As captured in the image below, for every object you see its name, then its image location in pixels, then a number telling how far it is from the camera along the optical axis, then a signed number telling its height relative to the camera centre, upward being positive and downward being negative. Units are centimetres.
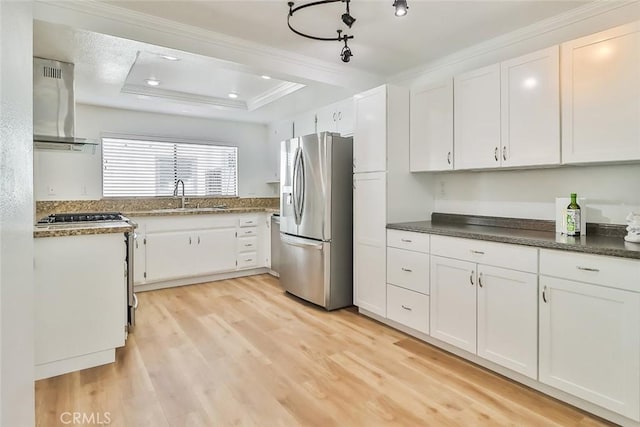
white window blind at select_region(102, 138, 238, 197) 466 +55
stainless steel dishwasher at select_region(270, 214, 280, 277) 479 -49
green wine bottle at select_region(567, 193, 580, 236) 224 -8
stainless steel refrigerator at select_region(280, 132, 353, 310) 349 -12
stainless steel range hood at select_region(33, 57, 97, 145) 289 +87
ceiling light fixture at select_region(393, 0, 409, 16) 182 +103
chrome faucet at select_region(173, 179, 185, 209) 506 +24
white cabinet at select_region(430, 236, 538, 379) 210 -63
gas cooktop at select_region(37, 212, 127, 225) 319 -9
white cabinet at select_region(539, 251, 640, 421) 172 -67
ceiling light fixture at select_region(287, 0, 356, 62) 203 +107
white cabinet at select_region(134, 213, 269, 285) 422 -49
